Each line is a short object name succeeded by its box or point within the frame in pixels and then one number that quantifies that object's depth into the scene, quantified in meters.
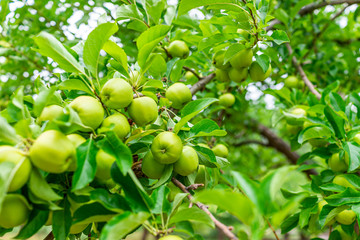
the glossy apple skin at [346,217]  1.21
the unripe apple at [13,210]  0.64
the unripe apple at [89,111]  0.78
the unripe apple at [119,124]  0.84
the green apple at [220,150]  1.58
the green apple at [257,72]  1.35
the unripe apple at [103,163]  0.75
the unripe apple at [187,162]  0.92
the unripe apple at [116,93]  0.85
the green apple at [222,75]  1.48
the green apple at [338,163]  1.34
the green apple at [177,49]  1.53
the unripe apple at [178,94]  1.23
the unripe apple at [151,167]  0.94
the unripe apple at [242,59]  1.25
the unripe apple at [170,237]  0.69
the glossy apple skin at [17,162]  0.62
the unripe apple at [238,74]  1.36
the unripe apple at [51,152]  0.63
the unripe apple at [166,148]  0.88
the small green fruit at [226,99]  1.83
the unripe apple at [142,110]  0.90
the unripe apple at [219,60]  1.39
